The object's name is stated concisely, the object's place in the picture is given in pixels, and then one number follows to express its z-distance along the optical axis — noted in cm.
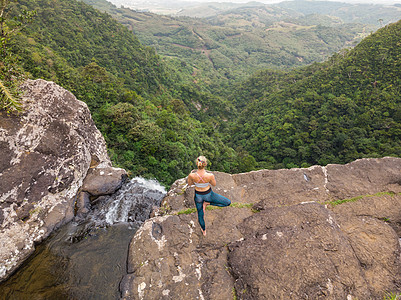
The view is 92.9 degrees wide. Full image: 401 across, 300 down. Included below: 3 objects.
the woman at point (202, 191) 518
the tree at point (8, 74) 716
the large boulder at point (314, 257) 491
